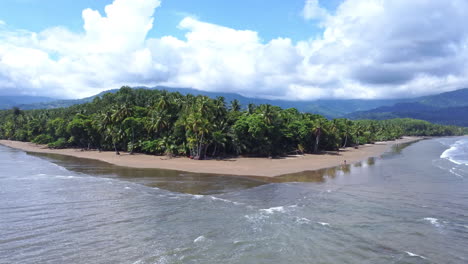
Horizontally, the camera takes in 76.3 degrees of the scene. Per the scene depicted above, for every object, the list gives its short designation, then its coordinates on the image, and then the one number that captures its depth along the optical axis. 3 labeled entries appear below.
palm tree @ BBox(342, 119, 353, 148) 86.86
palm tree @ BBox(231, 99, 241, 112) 68.09
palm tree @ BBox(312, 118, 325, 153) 66.69
